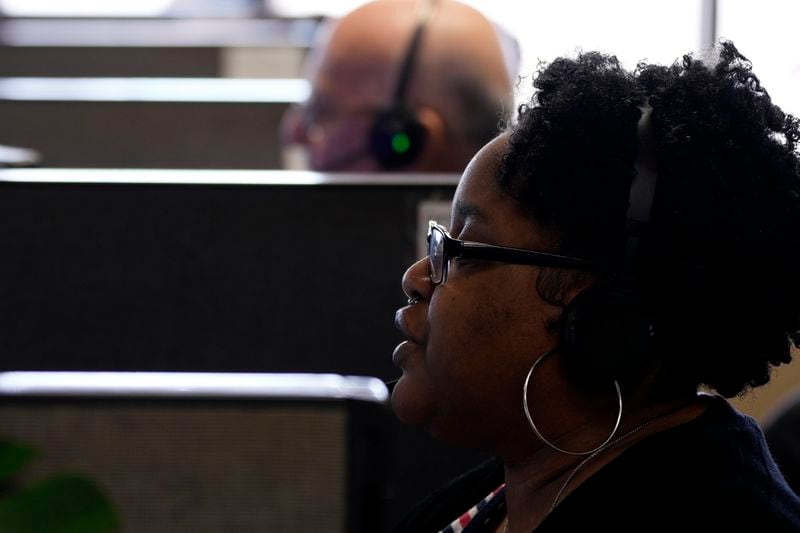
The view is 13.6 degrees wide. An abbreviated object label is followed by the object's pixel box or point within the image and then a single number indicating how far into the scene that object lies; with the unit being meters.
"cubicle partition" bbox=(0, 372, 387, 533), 1.59
